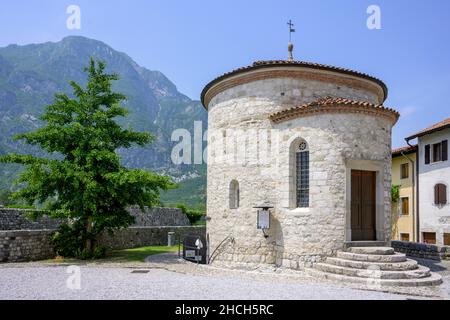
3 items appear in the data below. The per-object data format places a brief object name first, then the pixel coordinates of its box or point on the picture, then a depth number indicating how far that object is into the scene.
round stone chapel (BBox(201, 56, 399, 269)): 12.18
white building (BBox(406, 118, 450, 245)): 22.48
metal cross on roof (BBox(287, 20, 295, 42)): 17.20
